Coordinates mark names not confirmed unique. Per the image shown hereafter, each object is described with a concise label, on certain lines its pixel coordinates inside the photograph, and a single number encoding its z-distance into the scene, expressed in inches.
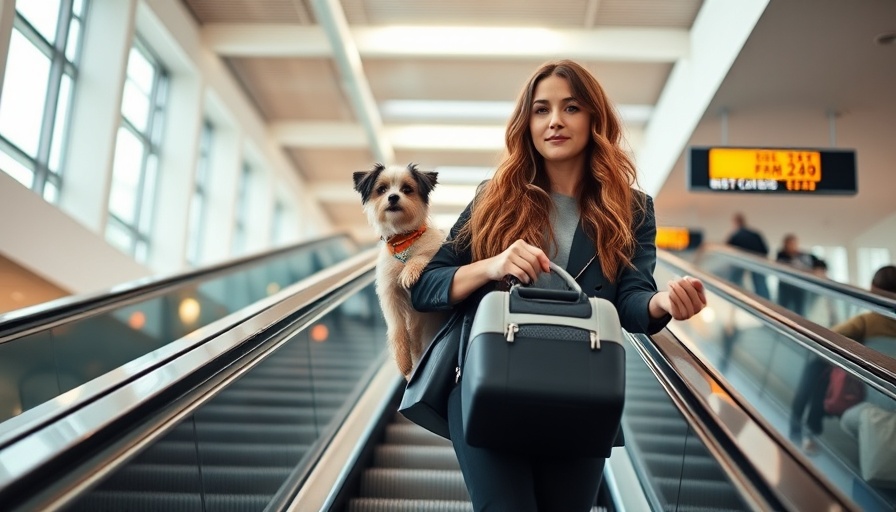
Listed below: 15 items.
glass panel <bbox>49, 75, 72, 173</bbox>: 391.2
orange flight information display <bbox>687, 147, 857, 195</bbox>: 352.2
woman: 77.0
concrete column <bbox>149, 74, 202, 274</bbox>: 506.0
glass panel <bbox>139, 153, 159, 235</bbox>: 506.9
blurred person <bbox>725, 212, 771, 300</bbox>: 488.7
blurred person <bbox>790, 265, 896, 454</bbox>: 185.6
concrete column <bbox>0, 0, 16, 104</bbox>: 289.1
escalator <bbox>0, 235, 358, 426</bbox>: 161.0
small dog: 111.8
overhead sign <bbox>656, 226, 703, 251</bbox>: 677.3
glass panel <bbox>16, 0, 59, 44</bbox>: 353.7
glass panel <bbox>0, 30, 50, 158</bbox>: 342.0
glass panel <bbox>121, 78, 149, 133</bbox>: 470.0
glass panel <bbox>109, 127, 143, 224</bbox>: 466.6
